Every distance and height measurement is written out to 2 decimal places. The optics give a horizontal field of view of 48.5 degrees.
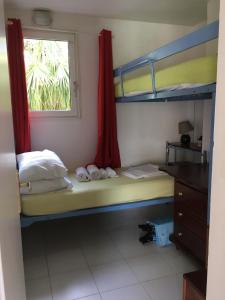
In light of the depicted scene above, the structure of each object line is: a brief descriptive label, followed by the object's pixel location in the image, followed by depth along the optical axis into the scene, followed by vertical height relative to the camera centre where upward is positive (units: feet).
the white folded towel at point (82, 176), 8.01 -2.01
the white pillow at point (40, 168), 6.63 -1.45
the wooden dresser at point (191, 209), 6.33 -2.65
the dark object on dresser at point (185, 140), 10.23 -1.18
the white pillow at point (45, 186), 6.61 -1.95
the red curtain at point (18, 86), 7.97 +0.91
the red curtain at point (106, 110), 9.13 +0.09
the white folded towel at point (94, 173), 8.18 -1.98
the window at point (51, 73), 8.80 +1.47
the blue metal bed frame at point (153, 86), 4.95 +0.55
